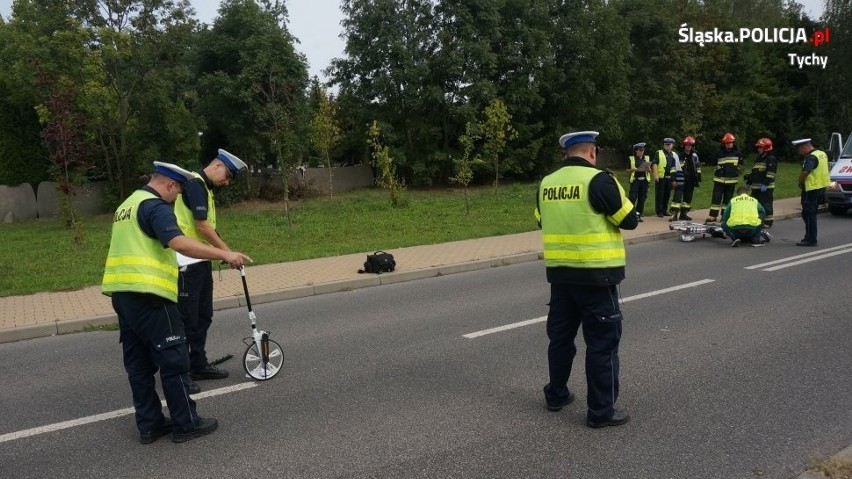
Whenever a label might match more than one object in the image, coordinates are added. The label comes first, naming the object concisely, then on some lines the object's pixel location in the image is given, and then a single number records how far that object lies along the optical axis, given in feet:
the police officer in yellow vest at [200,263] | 18.19
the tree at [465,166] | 63.31
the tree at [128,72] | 68.33
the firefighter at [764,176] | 47.60
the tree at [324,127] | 88.89
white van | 55.31
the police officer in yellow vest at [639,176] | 54.65
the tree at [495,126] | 73.00
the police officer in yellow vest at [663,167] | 55.06
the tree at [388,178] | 68.69
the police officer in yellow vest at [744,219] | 41.34
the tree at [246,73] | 78.54
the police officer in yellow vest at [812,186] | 41.04
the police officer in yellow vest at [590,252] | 13.93
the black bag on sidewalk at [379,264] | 35.14
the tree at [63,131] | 51.47
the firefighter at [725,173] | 48.42
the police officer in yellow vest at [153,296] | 14.01
